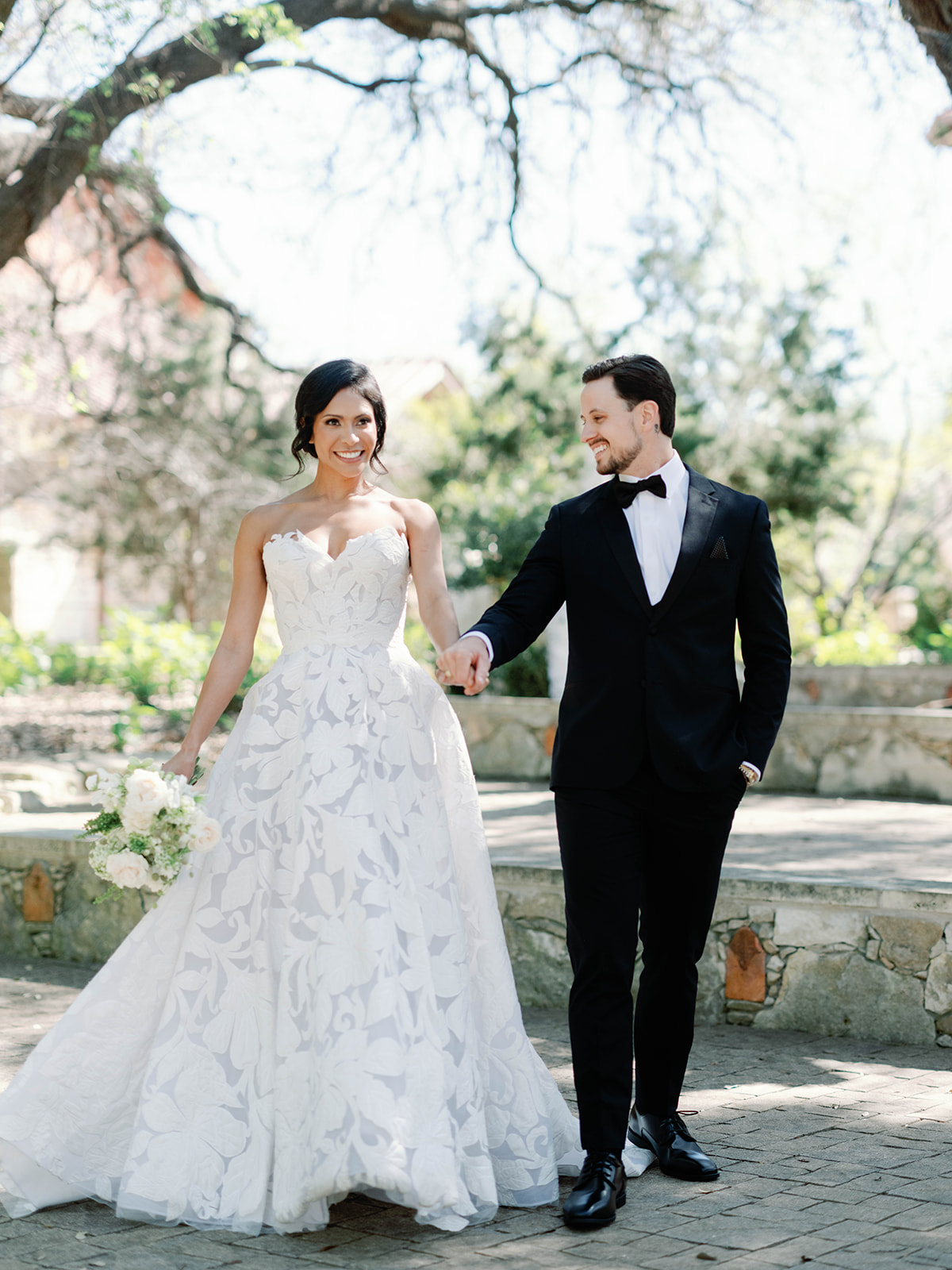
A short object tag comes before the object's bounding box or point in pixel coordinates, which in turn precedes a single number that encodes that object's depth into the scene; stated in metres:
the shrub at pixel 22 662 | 13.52
